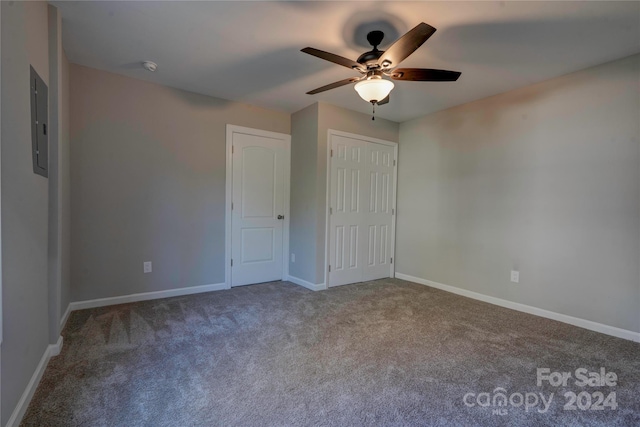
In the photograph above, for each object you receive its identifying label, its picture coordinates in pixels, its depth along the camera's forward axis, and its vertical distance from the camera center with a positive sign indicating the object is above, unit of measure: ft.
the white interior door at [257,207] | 12.76 -0.50
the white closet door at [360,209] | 13.04 -0.52
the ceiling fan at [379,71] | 6.36 +2.97
